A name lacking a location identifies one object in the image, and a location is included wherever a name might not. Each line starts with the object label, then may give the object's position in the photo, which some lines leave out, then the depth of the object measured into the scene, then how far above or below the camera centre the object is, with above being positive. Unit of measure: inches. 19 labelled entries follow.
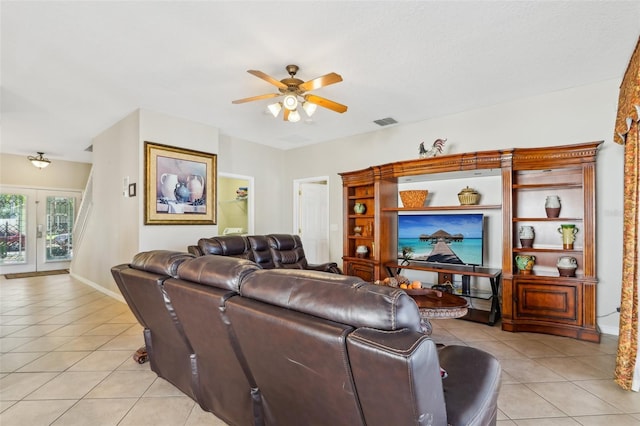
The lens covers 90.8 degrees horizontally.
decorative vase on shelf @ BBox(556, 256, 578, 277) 132.7 -21.2
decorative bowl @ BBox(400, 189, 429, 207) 176.9 +10.2
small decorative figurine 165.6 +34.8
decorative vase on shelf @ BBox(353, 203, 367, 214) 201.5 +4.5
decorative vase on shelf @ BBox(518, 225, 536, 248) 145.5 -9.4
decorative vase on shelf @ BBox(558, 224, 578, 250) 137.1 -8.4
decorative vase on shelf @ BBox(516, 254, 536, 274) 142.6 -21.5
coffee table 97.8 -29.0
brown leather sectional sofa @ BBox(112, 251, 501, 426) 35.9 -19.4
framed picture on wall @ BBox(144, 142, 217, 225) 169.6 +16.6
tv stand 147.5 -32.8
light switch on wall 178.1 +16.2
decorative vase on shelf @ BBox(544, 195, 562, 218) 139.3 +4.3
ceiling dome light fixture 260.8 +44.5
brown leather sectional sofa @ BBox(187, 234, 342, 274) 152.8 -18.0
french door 274.1 -12.9
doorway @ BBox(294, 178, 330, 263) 253.0 -0.9
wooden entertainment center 129.2 -3.2
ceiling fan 109.1 +46.3
